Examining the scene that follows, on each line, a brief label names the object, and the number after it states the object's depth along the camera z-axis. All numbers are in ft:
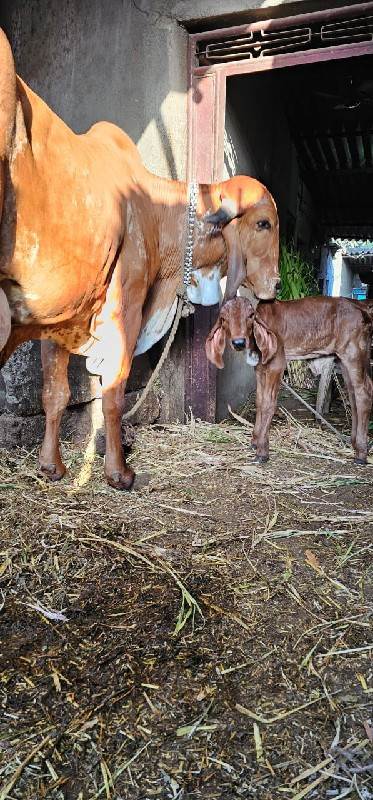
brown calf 12.29
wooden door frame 12.94
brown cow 7.21
